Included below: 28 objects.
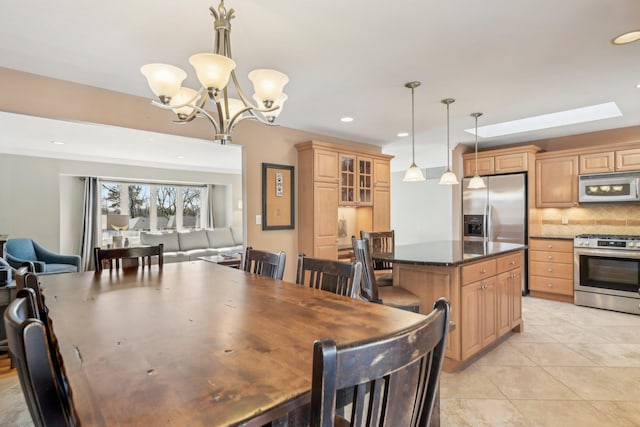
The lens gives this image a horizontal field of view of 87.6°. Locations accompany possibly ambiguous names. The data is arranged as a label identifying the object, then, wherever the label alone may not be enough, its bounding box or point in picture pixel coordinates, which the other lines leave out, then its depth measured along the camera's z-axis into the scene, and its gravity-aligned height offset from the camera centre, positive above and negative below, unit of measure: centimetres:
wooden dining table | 68 -37
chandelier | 157 +69
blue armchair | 492 -63
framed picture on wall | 407 +27
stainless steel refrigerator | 484 +13
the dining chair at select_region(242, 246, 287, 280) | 209 -29
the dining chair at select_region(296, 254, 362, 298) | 158 -28
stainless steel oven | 390 -65
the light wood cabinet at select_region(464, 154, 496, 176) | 518 +84
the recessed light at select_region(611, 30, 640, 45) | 213 +118
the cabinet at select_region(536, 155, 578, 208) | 455 +52
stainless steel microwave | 409 +40
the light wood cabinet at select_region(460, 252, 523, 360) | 252 -71
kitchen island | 247 -54
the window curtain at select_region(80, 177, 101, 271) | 695 -3
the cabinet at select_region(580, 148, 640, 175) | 411 +74
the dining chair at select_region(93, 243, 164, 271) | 231 -26
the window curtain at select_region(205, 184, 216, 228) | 871 +28
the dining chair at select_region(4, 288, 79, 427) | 57 -27
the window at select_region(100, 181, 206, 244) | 732 +26
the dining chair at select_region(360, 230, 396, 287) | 328 -29
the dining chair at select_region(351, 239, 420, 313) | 241 -52
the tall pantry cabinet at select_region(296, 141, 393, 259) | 423 +40
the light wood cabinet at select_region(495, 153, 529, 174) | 483 +83
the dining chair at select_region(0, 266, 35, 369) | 276 -67
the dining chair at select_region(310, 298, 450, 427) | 54 -28
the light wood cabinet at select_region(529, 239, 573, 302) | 446 -69
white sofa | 688 -53
